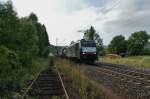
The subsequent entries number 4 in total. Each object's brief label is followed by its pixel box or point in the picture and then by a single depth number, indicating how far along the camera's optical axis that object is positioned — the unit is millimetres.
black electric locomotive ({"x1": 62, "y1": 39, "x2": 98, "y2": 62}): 16105
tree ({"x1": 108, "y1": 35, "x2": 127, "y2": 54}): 61479
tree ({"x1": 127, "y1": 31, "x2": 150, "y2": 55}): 55336
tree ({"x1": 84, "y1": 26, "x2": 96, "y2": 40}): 52371
